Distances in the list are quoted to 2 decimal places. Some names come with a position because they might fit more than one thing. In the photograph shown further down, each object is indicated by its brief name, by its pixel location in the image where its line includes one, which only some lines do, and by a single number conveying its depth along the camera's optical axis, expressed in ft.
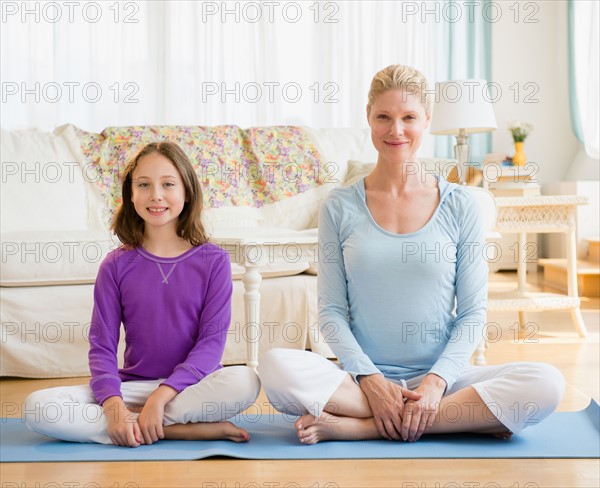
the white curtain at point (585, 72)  17.13
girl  6.04
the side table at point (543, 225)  11.02
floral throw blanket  11.40
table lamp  11.21
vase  18.21
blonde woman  5.83
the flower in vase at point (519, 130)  18.42
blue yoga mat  5.69
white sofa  9.09
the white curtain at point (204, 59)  15.67
